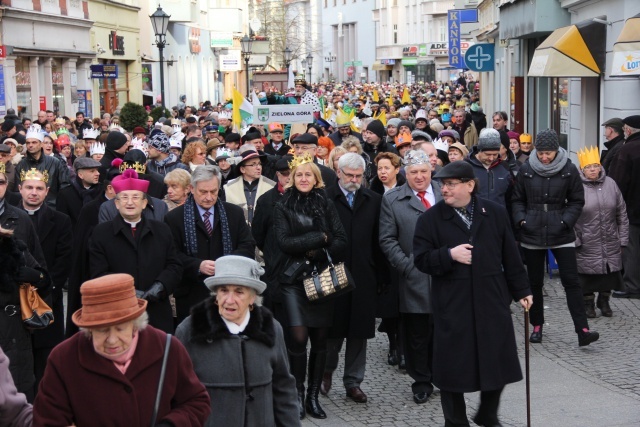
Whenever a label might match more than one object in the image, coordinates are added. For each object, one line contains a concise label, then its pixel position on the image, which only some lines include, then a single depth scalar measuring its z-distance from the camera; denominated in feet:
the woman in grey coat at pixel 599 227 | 36.94
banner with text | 57.00
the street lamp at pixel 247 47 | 129.64
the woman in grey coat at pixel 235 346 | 17.22
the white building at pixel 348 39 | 388.98
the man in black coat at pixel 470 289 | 23.09
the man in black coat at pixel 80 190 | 37.47
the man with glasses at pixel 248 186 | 33.63
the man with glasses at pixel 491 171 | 35.45
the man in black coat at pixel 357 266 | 28.45
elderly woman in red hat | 14.29
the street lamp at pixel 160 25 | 87.56
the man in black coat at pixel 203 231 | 26.71
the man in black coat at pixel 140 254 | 24.76
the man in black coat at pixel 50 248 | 26.84
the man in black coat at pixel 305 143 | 40.99
